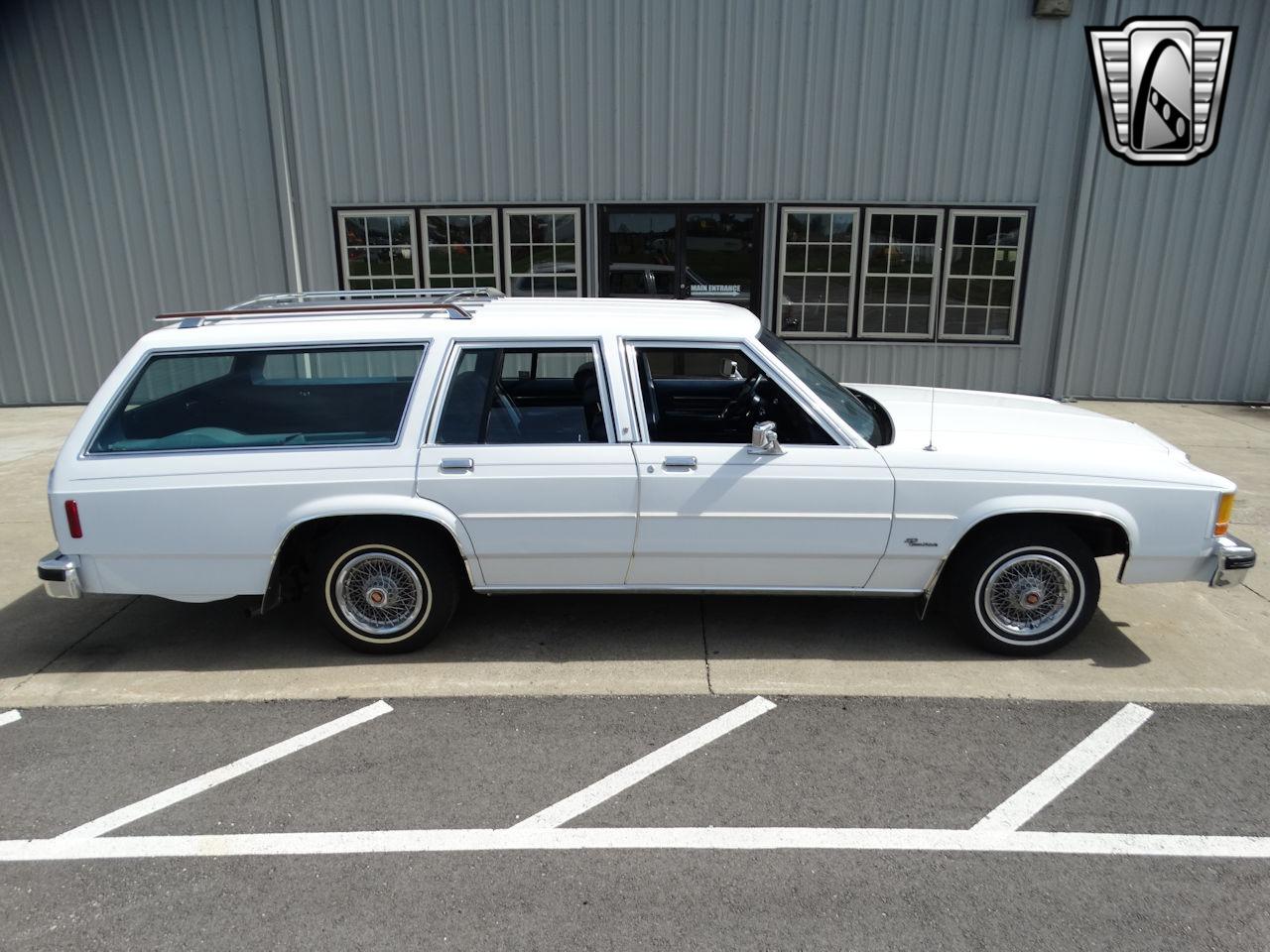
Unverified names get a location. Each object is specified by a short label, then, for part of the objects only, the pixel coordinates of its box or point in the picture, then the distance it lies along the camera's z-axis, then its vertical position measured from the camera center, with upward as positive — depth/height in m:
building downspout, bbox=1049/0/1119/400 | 9.88 -0.60
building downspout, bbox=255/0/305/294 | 10.05 +0.82
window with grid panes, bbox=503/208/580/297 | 10.52 -0.58
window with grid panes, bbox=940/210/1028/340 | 10.35 -0.87
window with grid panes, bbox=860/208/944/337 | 10.35 -0.82
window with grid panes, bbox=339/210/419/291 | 10.64 -0.57
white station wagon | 4.14 -1.30
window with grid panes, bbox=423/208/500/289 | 10.58 -0.56
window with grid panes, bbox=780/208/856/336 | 10.38 -0.81
